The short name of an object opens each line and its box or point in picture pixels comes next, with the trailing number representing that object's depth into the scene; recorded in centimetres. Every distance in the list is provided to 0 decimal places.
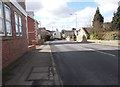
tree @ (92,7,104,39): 2316
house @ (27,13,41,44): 2055
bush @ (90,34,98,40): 2392
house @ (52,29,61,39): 6139
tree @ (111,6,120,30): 2312
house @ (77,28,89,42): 3376
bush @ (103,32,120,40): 1824
